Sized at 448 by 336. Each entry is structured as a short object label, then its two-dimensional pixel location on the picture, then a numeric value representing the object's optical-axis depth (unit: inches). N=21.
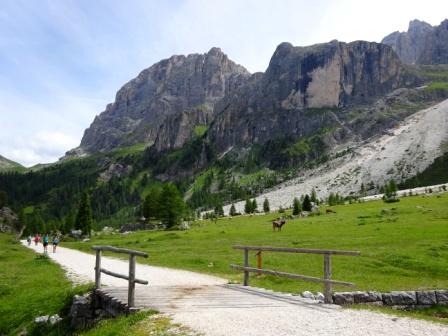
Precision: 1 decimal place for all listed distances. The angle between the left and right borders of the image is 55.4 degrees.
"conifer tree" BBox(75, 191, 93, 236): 4498.0
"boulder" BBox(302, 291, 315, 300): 745.9
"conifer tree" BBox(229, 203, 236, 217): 5779.5
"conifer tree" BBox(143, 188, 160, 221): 4758.9
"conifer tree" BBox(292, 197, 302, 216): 4113.2
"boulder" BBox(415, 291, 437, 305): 848.3
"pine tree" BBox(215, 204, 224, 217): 6151.6
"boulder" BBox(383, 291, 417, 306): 805.9
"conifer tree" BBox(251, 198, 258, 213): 5764.3
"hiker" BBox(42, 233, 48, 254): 2291.3
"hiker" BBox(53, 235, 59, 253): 2238.8
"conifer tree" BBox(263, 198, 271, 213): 5600.9
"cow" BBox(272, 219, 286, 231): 2726.4
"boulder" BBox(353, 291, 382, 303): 771.4
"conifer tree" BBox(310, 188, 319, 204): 5197.8
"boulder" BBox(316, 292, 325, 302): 737.5
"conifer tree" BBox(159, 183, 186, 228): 4138.8
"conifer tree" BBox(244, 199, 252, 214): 5733.3
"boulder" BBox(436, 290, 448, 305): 850.1
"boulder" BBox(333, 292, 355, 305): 744.3
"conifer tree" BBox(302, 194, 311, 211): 4357.3
